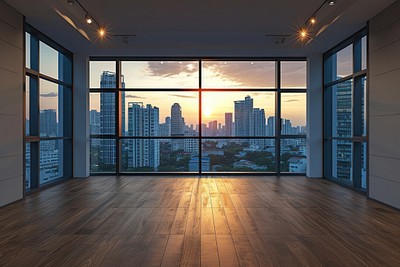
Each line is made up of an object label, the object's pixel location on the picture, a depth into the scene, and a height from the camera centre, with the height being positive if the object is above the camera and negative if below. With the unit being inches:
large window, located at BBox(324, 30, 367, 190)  233.1 +18.6
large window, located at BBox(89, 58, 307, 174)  308.2 +17.9
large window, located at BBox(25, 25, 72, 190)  227.9 +18.5
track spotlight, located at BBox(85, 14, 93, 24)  205.0 +75.9
